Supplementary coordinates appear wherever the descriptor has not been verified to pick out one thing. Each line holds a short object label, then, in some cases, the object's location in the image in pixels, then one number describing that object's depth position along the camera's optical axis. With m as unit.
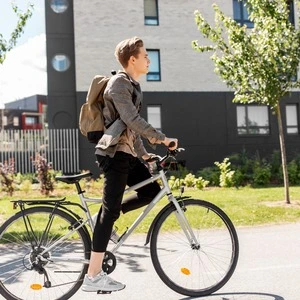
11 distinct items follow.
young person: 3.87
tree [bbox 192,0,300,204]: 11.58
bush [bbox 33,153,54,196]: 15.54
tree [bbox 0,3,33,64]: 11.16
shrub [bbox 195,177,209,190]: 17.42
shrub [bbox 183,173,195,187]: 18.12
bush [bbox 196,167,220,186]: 18.91
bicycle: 3.98
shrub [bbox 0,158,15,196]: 15.88
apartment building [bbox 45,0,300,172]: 24.06
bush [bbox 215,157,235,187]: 17.97
